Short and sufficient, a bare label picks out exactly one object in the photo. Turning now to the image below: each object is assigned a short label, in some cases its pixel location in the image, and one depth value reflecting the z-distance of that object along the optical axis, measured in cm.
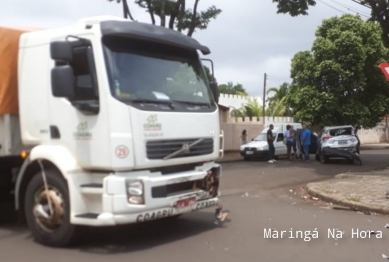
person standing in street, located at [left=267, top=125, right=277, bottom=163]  2294
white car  2380
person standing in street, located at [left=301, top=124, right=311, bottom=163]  2220
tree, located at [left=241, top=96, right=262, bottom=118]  3688
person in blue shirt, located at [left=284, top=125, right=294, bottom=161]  2339
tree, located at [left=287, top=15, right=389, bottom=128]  2578
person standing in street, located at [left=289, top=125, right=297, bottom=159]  2346
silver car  2089
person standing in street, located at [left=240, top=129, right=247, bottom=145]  2675
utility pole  3601
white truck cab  655
